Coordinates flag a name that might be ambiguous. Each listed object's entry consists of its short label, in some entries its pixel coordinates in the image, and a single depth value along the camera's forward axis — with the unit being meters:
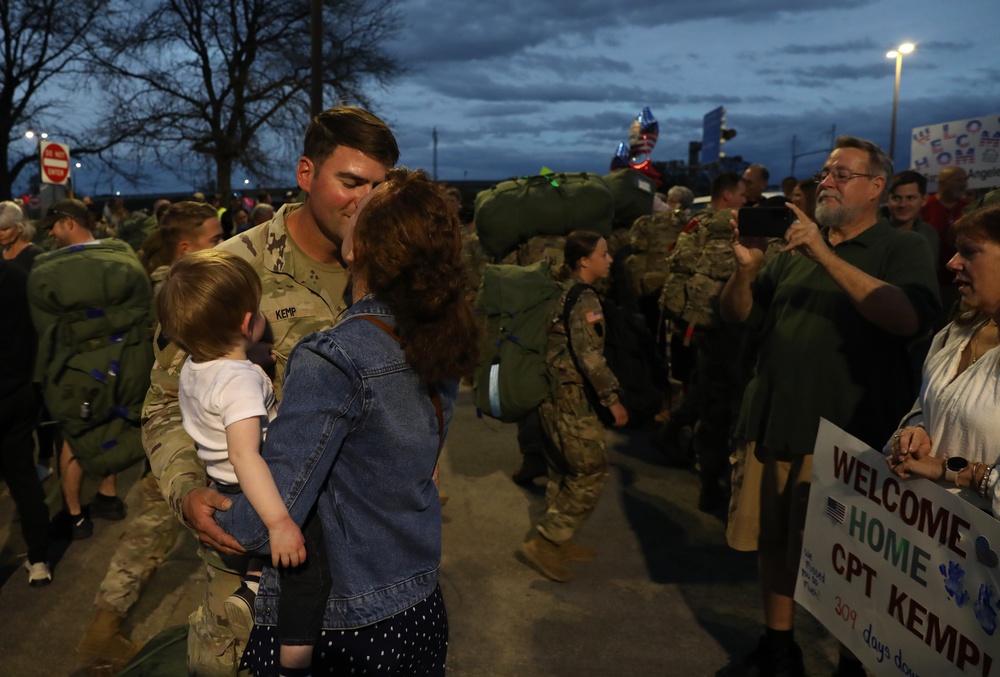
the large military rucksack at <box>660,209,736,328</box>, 5.99
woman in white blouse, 2.42
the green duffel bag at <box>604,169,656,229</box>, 8.21
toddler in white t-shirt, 2.02
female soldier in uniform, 4.83
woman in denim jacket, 1.70
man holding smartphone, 3.25
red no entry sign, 12.46
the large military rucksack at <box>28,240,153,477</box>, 4.48
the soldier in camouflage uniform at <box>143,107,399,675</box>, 2.23
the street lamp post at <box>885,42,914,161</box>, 28.05
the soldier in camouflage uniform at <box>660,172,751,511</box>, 5.95
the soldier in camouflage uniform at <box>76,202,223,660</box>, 3.89
